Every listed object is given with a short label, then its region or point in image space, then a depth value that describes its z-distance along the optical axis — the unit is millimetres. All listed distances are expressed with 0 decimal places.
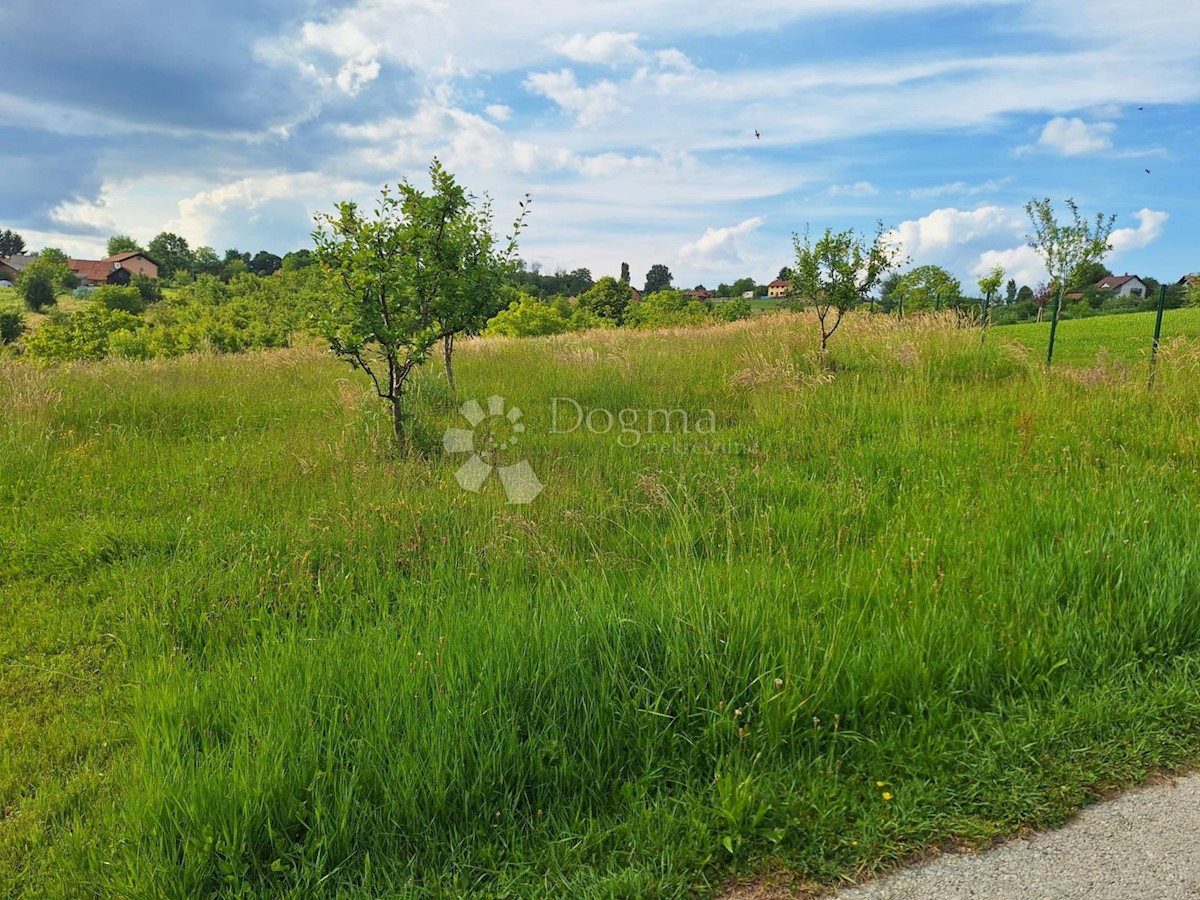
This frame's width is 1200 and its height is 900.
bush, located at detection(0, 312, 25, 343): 69981
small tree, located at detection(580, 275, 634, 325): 83875
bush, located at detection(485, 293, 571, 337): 57562
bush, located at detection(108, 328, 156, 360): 40375
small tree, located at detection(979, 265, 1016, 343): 50072
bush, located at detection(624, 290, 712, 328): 71625
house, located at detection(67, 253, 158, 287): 130375
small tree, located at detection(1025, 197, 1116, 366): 31812
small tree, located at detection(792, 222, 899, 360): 11820
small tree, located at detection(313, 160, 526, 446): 6961
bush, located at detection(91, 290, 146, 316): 86062
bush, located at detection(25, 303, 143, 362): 41500
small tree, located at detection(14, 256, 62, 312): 90938
